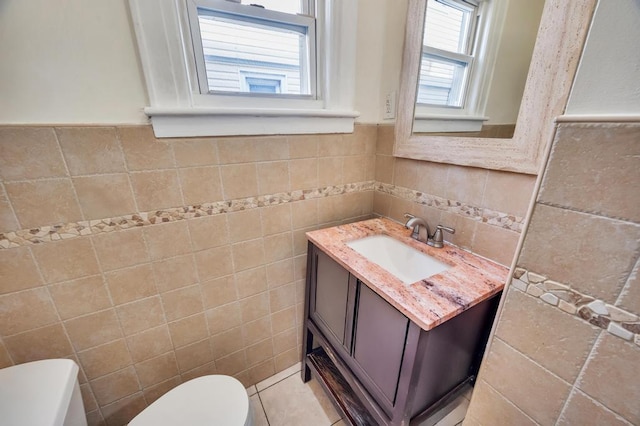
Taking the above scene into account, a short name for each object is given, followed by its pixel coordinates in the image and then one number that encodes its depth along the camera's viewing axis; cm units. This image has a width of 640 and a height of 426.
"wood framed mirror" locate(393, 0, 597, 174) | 63
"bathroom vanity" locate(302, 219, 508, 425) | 69
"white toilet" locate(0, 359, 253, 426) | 62
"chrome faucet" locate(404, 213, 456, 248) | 102
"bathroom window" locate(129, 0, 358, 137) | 78
